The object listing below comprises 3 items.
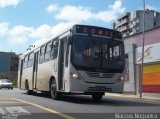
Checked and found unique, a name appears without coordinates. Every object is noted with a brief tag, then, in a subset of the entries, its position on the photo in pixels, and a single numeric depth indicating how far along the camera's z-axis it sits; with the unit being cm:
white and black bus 849
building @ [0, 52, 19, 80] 4880
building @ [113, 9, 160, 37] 5176
